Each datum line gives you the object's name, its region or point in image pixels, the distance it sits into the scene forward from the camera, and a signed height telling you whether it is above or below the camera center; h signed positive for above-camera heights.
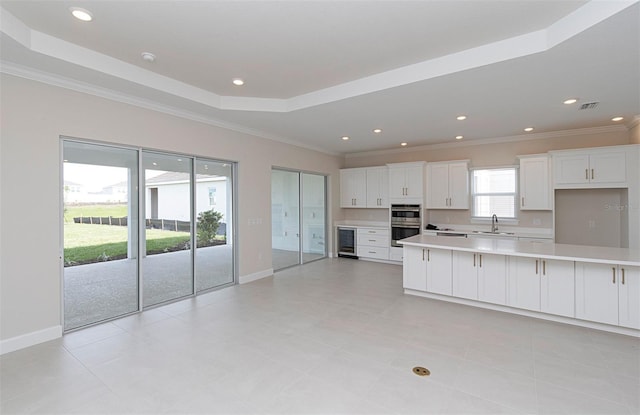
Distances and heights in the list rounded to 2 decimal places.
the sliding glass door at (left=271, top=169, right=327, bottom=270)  6.29 -0.23
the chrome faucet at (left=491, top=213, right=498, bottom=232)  6.07 -0.34
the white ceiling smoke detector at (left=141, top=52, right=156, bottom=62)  3.02 +1.61
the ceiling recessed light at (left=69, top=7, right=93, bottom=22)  2.33 +1.61
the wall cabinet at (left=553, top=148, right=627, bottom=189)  4.75 +0.63
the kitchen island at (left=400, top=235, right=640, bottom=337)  3.15 -0.92
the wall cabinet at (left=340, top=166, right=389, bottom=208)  7.33 +0.52
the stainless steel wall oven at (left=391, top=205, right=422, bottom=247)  6.68 -0.34
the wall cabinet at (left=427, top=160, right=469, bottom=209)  6.26 +0.47
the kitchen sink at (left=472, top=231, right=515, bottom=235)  5.77 -0.54
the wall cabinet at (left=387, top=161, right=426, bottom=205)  6.64 +0.57
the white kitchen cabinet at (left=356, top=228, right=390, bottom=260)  6.99 -0.89
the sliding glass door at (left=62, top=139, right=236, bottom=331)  3.46 -0.28
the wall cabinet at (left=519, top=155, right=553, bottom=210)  5.42 +0.42
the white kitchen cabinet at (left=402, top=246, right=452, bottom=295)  4.27 -0.96
